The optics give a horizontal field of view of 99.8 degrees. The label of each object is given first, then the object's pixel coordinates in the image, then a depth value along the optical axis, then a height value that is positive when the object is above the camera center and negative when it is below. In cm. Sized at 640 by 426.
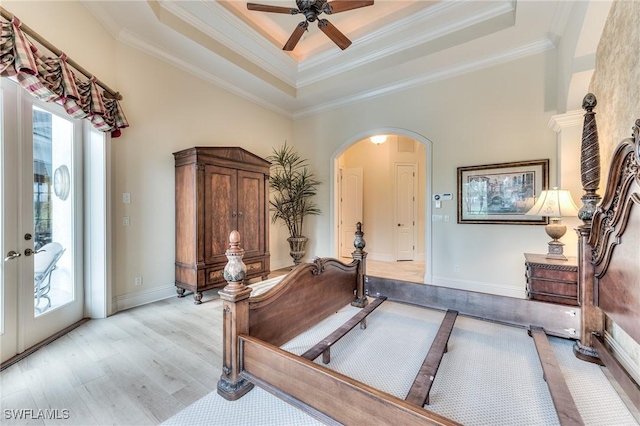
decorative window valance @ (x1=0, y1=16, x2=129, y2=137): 183 +105
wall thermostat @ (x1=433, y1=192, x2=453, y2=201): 422 +21
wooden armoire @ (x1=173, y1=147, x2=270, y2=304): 350 -1
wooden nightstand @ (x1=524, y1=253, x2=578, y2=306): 230 -62
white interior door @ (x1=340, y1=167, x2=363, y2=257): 703 +14
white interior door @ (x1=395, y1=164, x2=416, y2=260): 666 -3
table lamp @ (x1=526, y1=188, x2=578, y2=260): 266 -1
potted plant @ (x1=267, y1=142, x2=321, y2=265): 540 +30
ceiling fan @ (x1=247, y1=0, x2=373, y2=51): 267 +205
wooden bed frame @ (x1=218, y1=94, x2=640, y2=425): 124 -75
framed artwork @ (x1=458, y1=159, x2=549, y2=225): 359 +27
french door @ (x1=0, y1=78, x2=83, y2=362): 214 -9
